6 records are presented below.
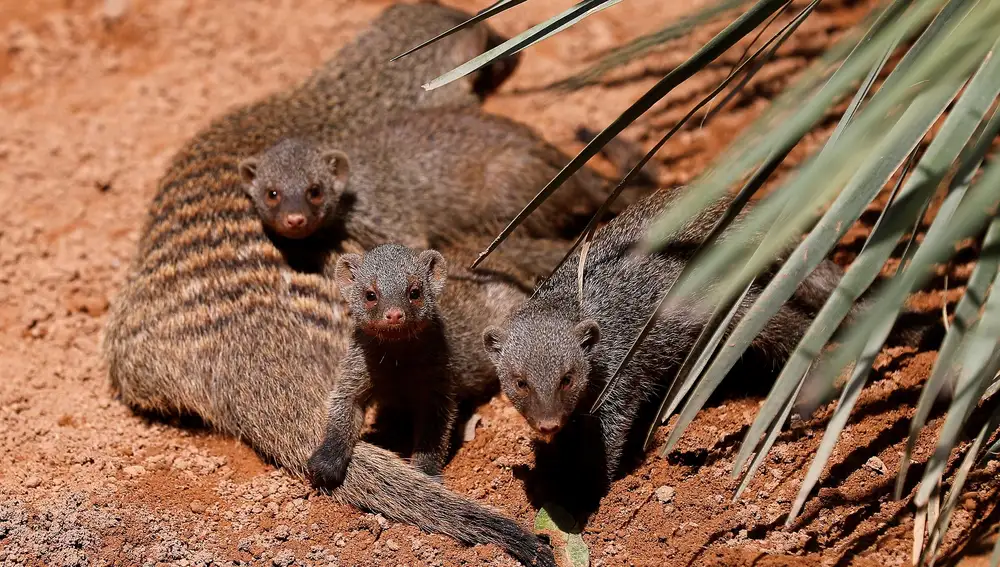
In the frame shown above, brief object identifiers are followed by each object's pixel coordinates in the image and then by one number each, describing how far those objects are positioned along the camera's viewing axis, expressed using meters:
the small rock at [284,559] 5.37
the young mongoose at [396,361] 5.84
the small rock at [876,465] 5.24
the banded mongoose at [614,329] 5.27
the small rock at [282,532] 5.65
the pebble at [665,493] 5.51
